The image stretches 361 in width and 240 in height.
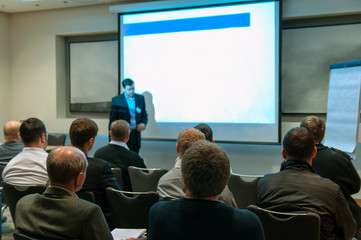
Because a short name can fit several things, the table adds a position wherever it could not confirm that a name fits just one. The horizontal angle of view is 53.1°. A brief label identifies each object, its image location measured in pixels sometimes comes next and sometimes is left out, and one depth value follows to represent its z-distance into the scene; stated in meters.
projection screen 5.41
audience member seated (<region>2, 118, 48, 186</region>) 2.86
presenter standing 5.83
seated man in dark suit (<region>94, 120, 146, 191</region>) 3.53
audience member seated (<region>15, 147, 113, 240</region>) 1.57
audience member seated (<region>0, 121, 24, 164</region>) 3.69
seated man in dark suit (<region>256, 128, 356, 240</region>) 2.00
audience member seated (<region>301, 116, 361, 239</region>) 2.82
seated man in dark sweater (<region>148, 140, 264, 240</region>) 1.34
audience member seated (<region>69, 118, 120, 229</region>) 2.56
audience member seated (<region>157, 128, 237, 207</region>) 2.38
